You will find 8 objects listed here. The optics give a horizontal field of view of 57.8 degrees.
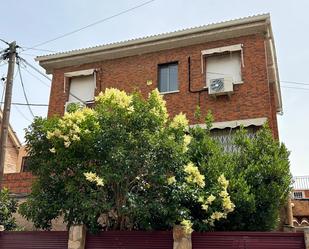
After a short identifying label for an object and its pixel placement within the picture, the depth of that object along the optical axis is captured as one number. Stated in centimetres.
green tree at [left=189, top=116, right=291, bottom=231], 703
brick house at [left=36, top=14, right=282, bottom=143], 975
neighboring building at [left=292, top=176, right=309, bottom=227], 1158
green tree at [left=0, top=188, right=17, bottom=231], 948
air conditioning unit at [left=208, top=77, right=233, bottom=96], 973
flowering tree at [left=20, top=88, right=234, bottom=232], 663
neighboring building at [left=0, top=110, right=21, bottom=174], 1789
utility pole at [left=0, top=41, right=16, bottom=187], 836
